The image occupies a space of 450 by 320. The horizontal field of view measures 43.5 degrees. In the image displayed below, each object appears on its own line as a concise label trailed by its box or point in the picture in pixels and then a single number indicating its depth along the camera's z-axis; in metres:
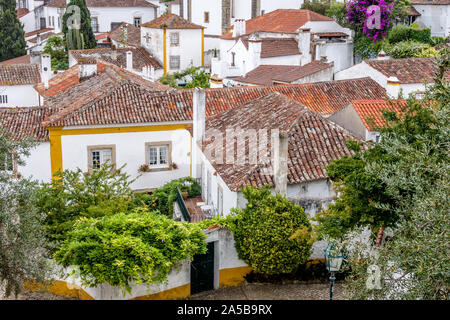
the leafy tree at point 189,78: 38.69
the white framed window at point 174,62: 47.97
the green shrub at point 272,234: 13.68
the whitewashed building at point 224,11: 61.22
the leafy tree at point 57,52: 48.81
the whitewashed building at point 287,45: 38.19
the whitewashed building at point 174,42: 47.59
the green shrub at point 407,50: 37.62
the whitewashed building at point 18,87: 36.91
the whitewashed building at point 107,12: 64.56
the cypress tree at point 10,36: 57.19
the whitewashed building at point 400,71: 28.83
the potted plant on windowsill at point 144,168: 22.75
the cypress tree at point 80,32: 52.19
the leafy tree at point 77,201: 13.93
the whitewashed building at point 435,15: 46.41
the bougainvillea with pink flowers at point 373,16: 40.59
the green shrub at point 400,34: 41.56
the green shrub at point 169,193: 20.59
